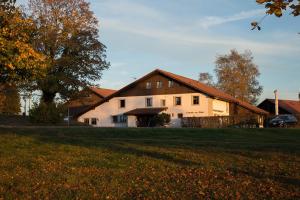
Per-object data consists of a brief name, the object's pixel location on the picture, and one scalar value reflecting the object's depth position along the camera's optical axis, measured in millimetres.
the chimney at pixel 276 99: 75062
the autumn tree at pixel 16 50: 21078
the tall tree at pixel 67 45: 52844
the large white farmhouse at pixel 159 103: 65125
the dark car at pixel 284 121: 52281
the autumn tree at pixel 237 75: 88312
